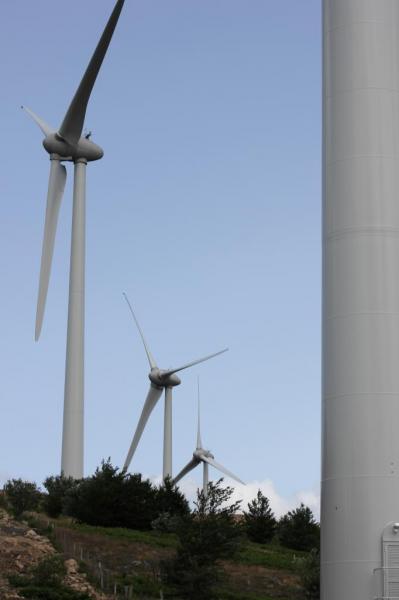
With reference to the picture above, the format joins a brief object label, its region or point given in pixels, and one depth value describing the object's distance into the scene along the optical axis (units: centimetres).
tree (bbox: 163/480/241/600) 5244
